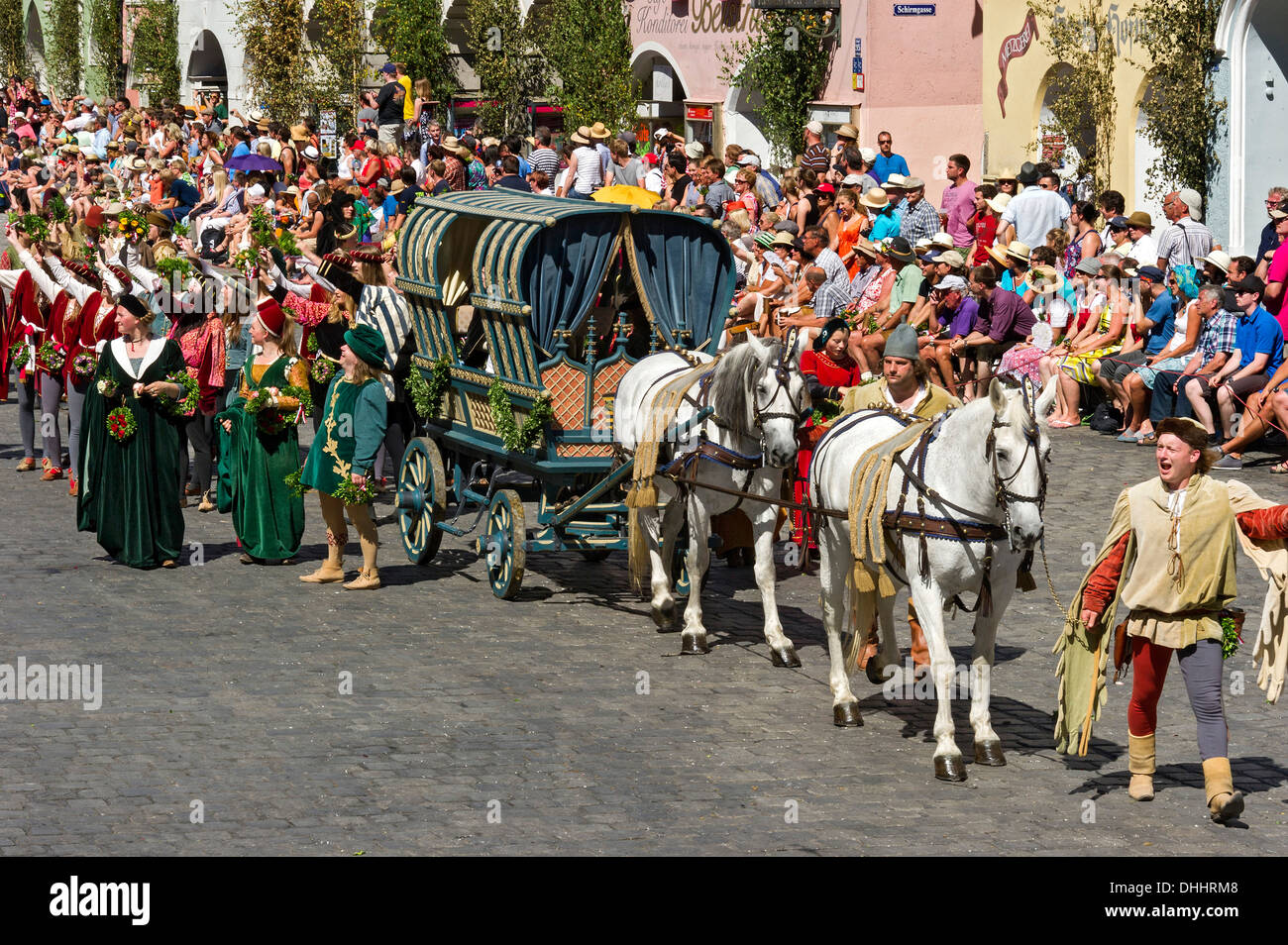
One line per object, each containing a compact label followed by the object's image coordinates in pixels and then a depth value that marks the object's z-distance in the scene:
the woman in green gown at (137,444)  13.66
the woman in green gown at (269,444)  13.73
